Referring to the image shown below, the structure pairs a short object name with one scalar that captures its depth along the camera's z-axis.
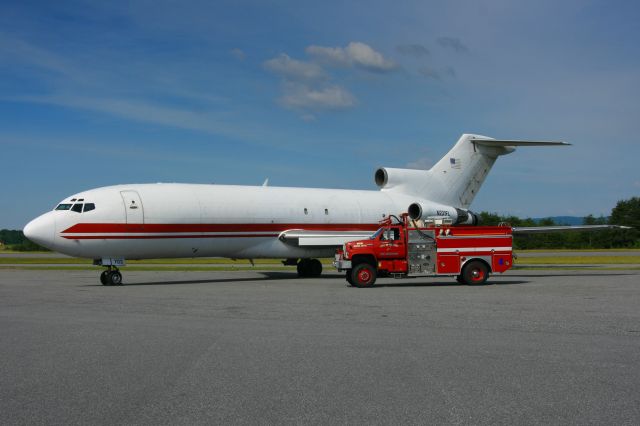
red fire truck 22.20
